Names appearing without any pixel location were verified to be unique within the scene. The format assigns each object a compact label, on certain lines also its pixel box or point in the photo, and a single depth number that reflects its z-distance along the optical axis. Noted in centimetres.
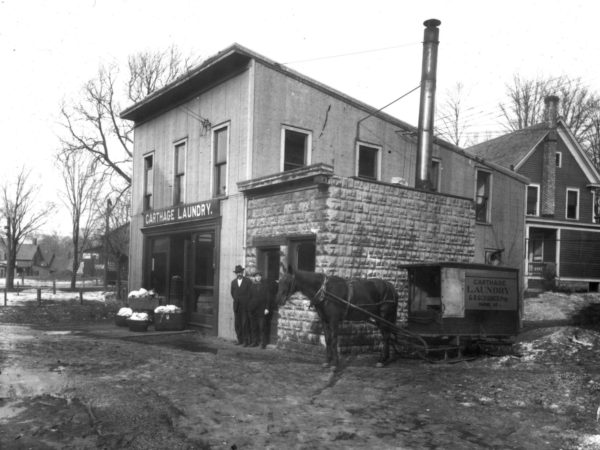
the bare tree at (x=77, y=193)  4219
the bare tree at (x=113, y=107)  3756
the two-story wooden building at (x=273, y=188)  1331
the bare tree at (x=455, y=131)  4725
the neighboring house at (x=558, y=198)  3456
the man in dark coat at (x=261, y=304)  1374
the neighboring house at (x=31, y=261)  8840
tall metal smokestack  1659
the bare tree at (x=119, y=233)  3681
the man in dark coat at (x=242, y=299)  1417
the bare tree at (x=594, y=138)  4288
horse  1071
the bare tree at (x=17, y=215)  4719
